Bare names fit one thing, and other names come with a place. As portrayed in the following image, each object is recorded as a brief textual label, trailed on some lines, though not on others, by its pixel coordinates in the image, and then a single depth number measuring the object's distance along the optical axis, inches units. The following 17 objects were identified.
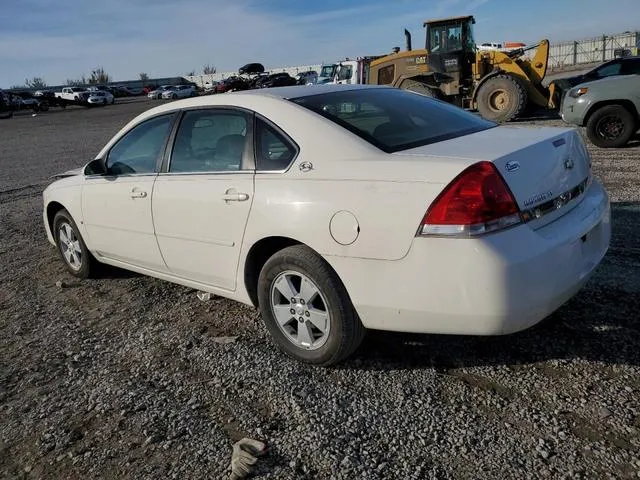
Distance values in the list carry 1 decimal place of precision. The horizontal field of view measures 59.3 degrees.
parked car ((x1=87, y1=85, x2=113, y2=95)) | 2785.4
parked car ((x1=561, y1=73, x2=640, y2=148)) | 366.9
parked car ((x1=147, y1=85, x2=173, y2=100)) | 2349.9
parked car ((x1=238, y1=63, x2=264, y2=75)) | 2295.8
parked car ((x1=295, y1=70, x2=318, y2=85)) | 1703.0
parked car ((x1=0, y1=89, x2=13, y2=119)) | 1942.4
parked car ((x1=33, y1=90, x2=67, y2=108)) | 2157.2
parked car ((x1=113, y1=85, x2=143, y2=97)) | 2828.2
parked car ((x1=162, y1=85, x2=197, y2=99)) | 2295.8
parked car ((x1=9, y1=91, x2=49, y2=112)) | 2049.7
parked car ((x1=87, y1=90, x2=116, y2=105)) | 2124.4
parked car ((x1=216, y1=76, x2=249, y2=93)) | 1822.1
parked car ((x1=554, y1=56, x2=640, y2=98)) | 473.1
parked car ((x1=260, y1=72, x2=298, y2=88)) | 1701.5
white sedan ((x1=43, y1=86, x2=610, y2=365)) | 102.0
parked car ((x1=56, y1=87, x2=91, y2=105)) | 2139.8
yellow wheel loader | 603.8
